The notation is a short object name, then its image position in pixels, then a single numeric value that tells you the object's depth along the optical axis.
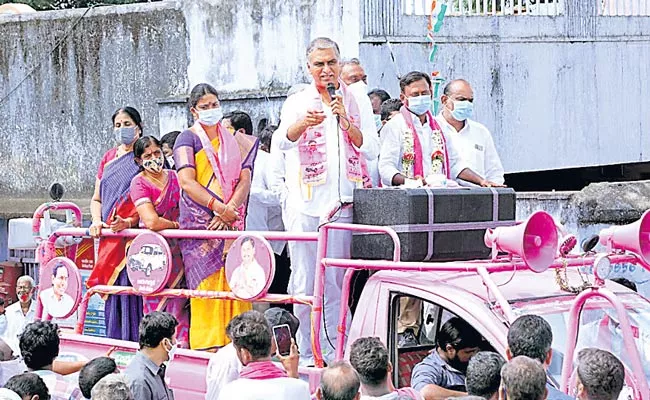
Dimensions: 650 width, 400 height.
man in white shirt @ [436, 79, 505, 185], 7.21
